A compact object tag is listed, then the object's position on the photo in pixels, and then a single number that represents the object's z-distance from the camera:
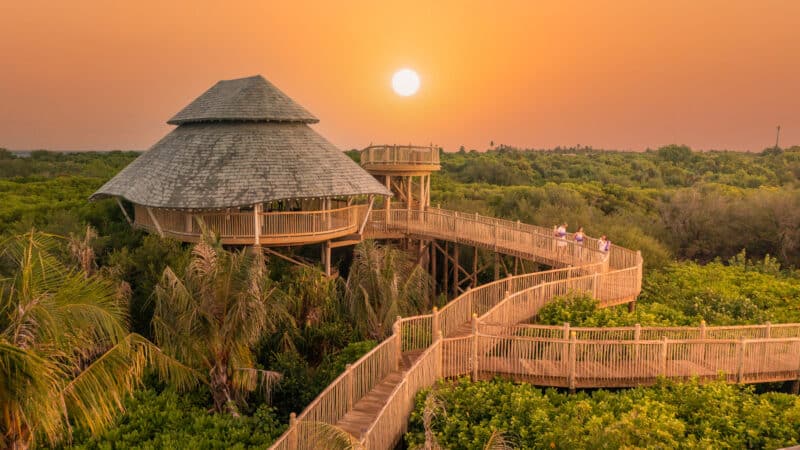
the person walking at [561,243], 21.02
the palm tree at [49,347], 7.10
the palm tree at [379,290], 18.81
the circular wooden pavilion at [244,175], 21.50
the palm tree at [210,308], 12.91
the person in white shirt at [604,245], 20.67
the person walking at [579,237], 21.55
